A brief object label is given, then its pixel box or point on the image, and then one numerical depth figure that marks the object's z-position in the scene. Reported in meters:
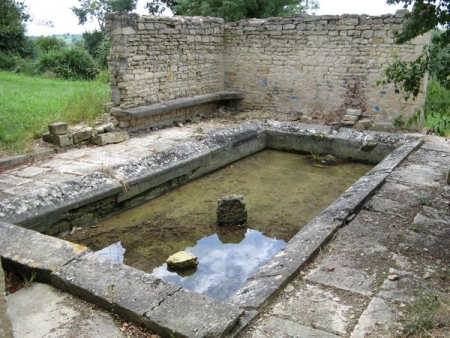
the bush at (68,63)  18.80
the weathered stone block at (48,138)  7.18
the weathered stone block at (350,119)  9.21
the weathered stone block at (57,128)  7.07
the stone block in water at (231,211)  5.30
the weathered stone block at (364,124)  9.13
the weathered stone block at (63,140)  7.10
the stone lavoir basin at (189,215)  2.98
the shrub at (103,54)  18.65
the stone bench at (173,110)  8.32
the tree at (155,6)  22.05
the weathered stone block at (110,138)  7.61
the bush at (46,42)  23.51
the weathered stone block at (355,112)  9.33
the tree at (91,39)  25.56
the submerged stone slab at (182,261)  4.35
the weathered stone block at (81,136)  7.36
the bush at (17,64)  19.36
